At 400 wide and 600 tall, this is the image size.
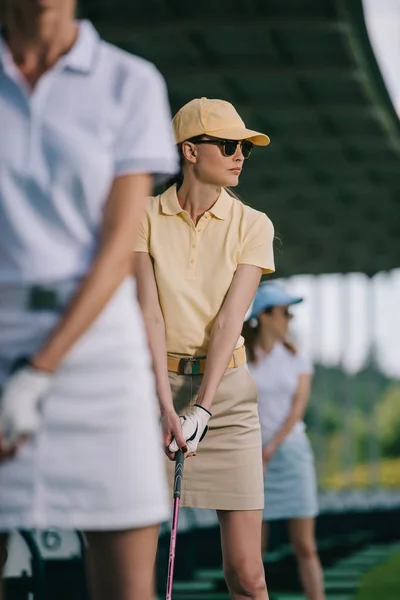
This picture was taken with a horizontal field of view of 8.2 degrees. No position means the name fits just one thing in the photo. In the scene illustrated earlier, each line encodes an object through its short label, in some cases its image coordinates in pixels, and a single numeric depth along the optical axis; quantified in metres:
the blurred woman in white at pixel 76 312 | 5.10
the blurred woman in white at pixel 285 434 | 15.41
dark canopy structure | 31.73
